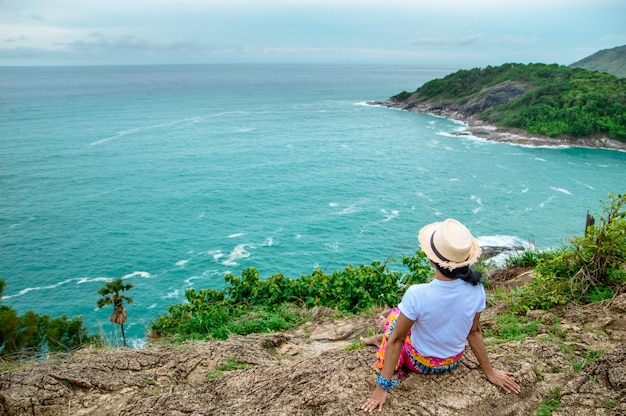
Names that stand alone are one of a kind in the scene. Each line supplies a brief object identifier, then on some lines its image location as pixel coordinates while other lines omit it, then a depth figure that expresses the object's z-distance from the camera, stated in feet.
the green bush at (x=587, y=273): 24.16
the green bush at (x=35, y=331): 63.80
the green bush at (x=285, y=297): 34.63
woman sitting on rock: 12.69
